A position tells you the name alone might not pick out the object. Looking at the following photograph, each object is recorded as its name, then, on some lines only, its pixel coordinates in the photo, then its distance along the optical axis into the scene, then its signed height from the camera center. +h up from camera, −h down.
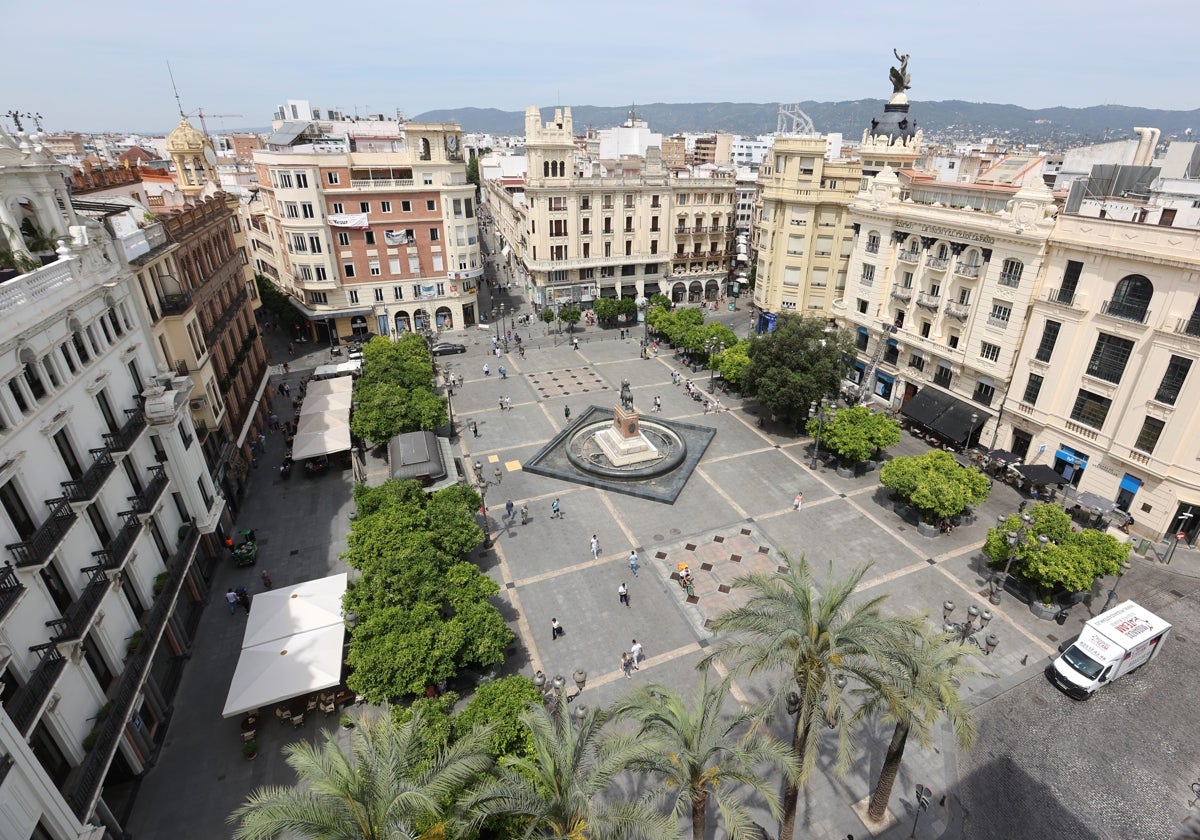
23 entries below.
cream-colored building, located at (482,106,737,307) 65.31 -9.24
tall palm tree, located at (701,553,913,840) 15.41 -12.36
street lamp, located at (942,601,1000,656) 21.05 -18.52
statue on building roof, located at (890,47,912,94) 60.16 +5.57
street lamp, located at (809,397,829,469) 39.56 -17.10
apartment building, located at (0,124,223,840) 15.88 -11.66
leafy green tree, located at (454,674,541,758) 17.39 -15.72
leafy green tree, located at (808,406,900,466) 37.97 -17.37
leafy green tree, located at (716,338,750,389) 48.62 -16.79
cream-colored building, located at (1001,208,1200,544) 30.31 -11.97
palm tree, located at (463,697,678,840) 12.96 -13.24
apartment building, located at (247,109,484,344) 56.41 -7.76
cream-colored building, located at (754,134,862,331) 55.75 -7.91
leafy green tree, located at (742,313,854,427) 41.66 -14.79
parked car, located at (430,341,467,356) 61.22 -19.41
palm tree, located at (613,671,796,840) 14.28 -13.61
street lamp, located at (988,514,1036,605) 27.66 -17.36
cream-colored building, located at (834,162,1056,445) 37.81 -10.41
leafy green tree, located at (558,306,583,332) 66.00 -17.54
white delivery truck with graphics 23.61 -18.90
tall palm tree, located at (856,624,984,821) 15.41 -13.30
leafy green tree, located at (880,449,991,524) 32.08 -17.40
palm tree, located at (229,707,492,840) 11.80 -12.28
